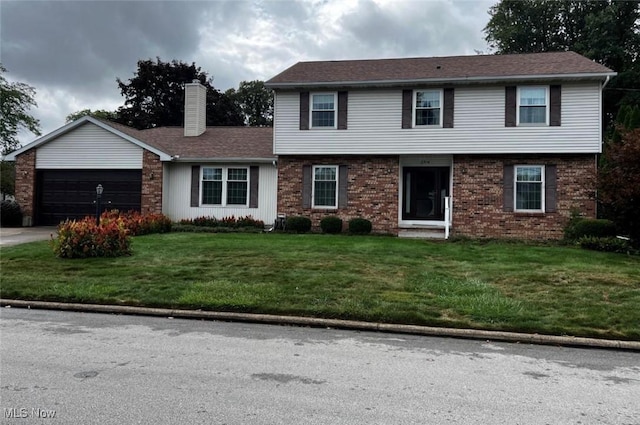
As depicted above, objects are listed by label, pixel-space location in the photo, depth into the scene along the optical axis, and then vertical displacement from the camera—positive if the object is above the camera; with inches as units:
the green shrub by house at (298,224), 711.7 -12.2
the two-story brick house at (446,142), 657.6 +105.1
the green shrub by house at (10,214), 787.4 -6.5
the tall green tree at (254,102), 2208.4 +504.9
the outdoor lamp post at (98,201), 498.0 +10.6
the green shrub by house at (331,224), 700.0 -11.4
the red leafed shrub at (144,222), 645.3 -13.2
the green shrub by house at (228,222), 758.5 -12.6
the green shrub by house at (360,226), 697.6 -13.8
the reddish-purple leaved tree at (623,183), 496.1 +39.2
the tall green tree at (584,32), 1301.7 +548.0
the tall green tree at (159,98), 1669.5 +393.5
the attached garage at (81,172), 795.4 +64.0
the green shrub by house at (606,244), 531.5 -24.9
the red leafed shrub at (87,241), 454.3 -27.1
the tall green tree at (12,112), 1557.6 +312.7
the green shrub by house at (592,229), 588.4 -8.8
